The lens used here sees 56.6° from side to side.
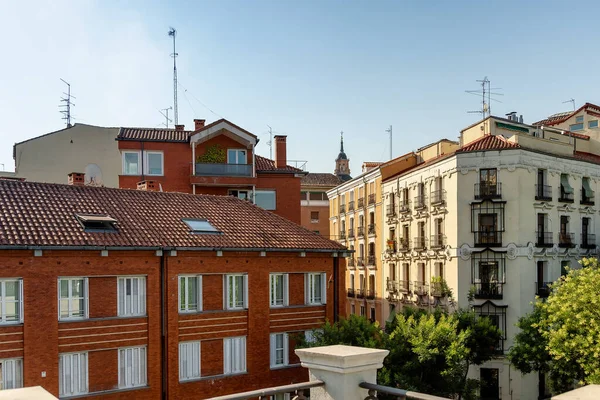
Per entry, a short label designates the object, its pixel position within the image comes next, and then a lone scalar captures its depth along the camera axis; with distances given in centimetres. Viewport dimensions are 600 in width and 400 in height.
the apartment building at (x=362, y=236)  5147
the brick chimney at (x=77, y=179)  2978
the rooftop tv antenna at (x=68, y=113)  4824
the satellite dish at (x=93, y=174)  4334
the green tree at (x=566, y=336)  2638
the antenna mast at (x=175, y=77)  4325
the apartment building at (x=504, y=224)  3797
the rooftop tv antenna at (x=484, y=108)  4768
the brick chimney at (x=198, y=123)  4319
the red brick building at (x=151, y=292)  2070
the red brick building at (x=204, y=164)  3872
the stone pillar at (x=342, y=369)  628
